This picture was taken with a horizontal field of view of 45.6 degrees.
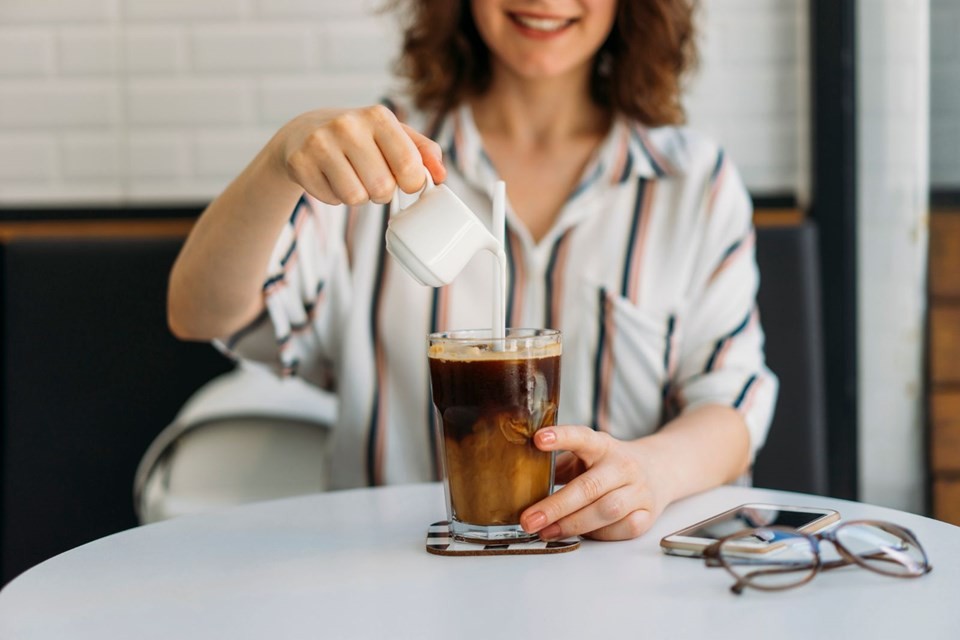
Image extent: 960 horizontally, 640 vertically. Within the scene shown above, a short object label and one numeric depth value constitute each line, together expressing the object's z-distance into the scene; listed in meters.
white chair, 1.68
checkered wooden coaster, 0.85
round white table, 0.71
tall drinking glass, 0.85
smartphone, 0.85
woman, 1.44
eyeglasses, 0.78
